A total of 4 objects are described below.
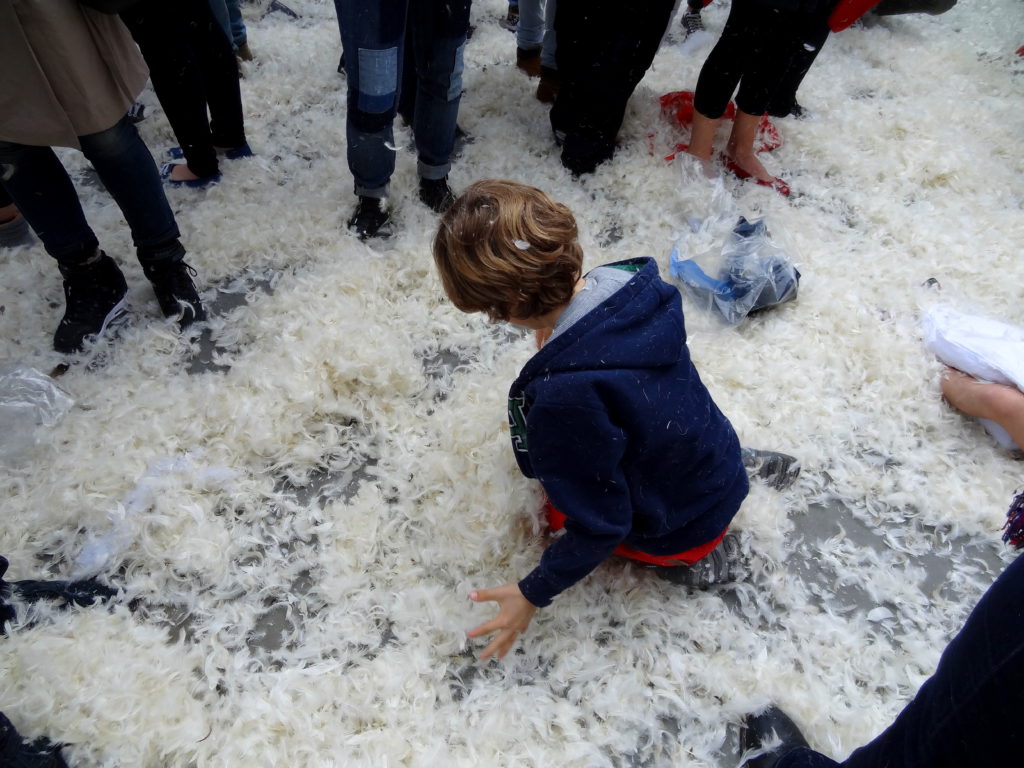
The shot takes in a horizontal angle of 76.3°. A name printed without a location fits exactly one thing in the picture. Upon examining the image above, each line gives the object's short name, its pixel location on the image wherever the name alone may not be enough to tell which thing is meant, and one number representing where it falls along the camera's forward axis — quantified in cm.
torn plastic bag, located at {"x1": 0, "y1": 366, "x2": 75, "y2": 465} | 197
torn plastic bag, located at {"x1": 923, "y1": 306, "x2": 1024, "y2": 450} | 219
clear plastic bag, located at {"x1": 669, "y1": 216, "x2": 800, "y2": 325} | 253
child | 122
